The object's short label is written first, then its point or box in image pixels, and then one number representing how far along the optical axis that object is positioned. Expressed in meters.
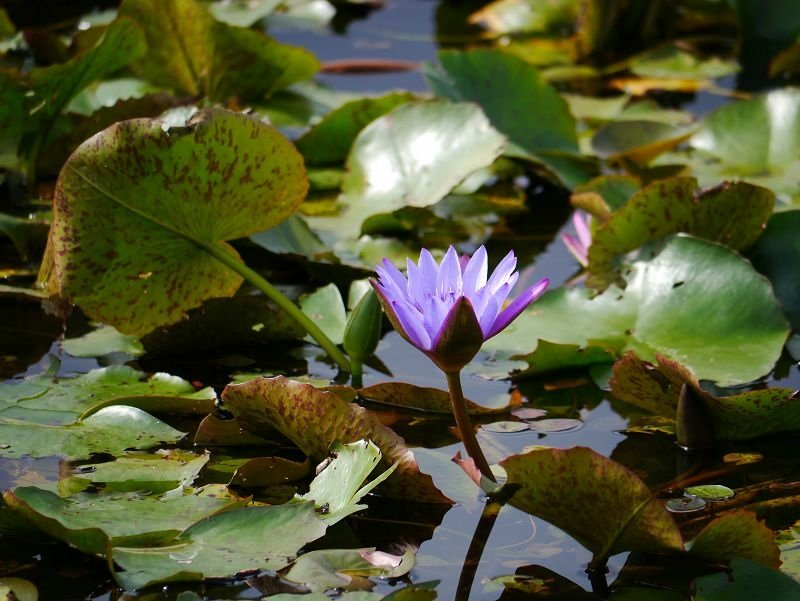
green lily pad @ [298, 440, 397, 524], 4.96
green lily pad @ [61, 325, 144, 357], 5.19
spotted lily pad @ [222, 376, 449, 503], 5.00
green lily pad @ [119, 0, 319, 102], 5.54
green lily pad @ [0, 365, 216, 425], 5.08
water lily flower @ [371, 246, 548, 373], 4.94
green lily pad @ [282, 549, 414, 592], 4.92
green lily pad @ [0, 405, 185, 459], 5.04
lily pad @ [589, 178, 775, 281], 5.27
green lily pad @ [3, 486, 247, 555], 4.92
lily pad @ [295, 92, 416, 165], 5.53
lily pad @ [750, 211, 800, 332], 5.28
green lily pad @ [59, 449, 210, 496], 5.00
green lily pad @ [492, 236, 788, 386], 5.18
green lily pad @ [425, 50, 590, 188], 5.58
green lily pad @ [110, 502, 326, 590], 4.91
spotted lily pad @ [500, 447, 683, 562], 4.93
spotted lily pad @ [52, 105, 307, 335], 5.12
